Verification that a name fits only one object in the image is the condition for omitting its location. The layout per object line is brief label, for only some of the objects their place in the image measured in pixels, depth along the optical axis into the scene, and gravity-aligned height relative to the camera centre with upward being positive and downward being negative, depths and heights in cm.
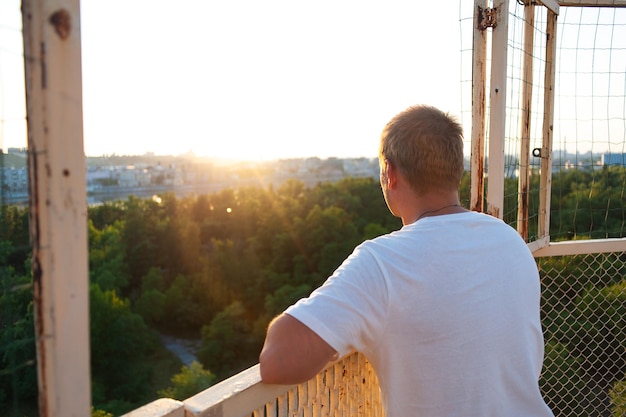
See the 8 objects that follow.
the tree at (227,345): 3247 -959
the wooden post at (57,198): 94 -4
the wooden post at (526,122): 282 +25
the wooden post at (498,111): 249 +26
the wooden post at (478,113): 248 +25
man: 130 -31
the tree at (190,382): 2466 -885
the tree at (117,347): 2986 -925
